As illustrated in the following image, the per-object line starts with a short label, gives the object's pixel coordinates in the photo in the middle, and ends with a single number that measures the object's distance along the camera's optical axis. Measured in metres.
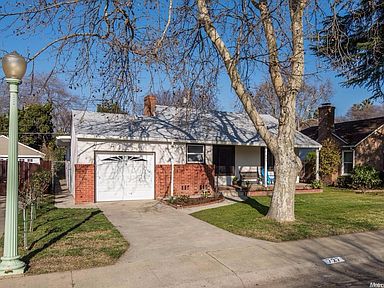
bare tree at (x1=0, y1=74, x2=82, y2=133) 27.26
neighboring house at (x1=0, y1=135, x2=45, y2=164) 31.42
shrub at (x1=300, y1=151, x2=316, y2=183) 23.94
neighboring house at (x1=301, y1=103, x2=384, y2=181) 23.58
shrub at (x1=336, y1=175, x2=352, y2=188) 22.06
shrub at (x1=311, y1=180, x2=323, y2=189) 19.86
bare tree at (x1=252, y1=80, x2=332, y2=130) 35.29
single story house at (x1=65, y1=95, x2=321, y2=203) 15.80
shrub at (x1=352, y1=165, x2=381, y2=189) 20.27
